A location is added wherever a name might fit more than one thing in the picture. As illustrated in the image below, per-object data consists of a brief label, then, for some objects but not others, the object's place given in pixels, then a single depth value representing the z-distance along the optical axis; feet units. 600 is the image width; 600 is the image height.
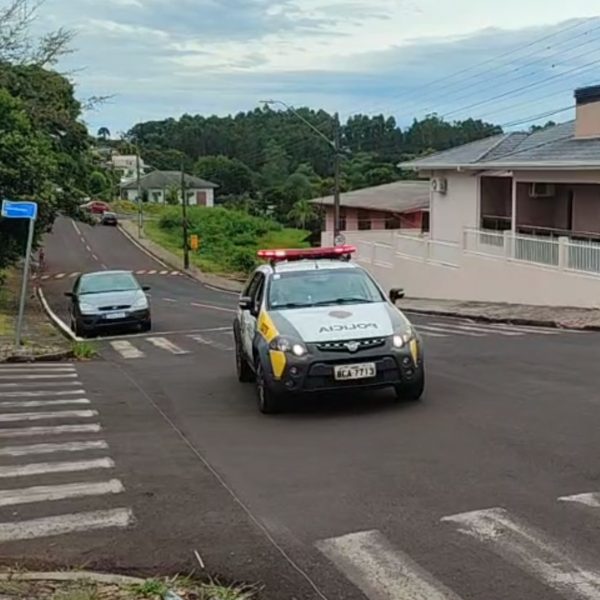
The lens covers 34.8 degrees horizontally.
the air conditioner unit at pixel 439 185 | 116.98
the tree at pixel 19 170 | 97.04
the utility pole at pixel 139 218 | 272.64
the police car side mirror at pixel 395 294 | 39.17
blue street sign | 56.59
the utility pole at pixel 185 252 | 205.30
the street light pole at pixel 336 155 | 120.26
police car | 32.81
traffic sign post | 56.54
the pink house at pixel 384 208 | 176.65
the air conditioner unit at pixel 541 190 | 98.12
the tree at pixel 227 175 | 417.69
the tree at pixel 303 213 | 289.53
